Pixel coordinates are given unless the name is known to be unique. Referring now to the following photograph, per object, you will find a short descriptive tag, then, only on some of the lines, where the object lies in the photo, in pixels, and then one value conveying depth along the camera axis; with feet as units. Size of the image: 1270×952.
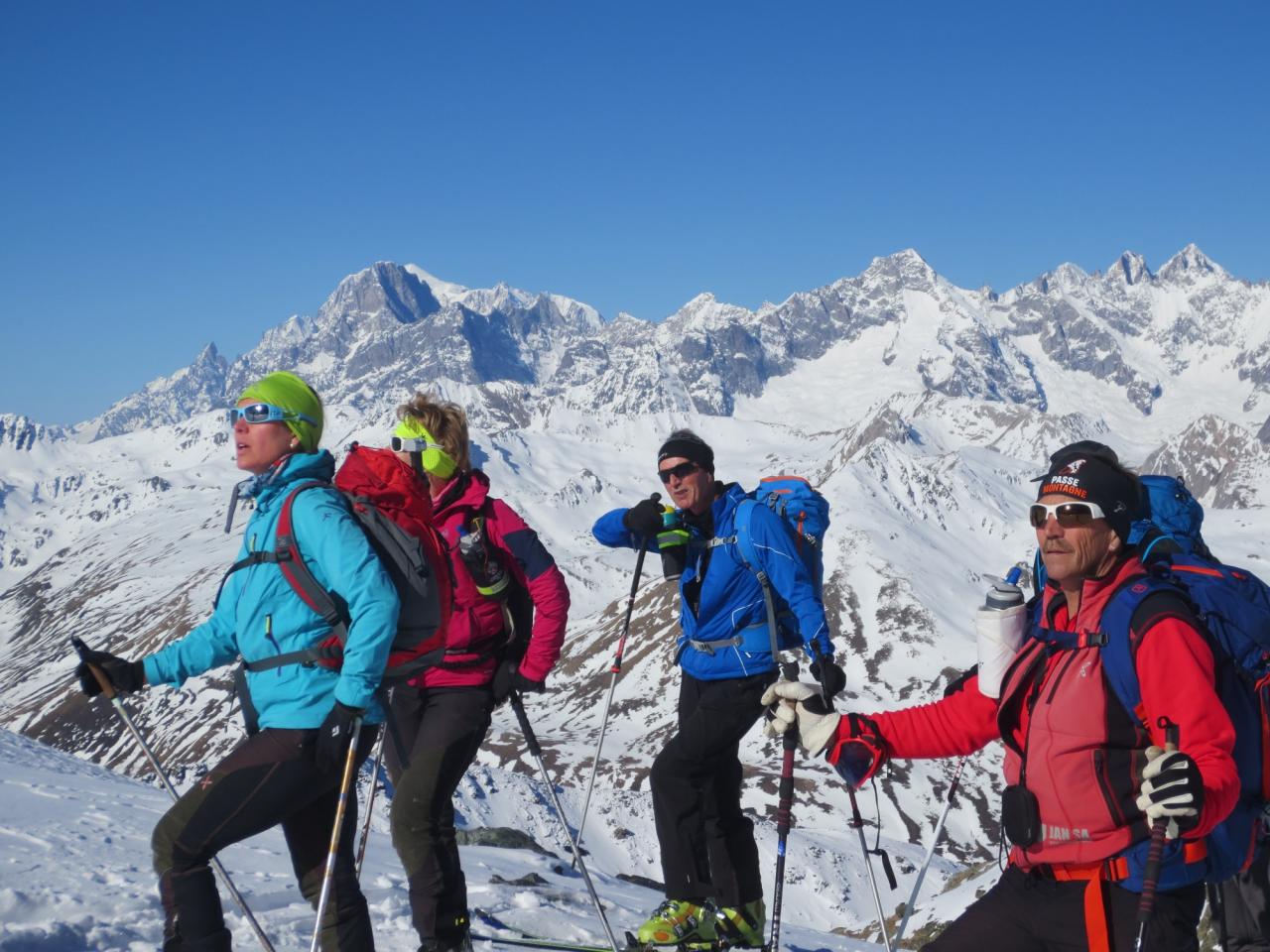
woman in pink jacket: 26.43
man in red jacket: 15.52
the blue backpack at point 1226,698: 16.20
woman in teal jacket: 20.90
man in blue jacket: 30.01
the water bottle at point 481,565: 28.53
